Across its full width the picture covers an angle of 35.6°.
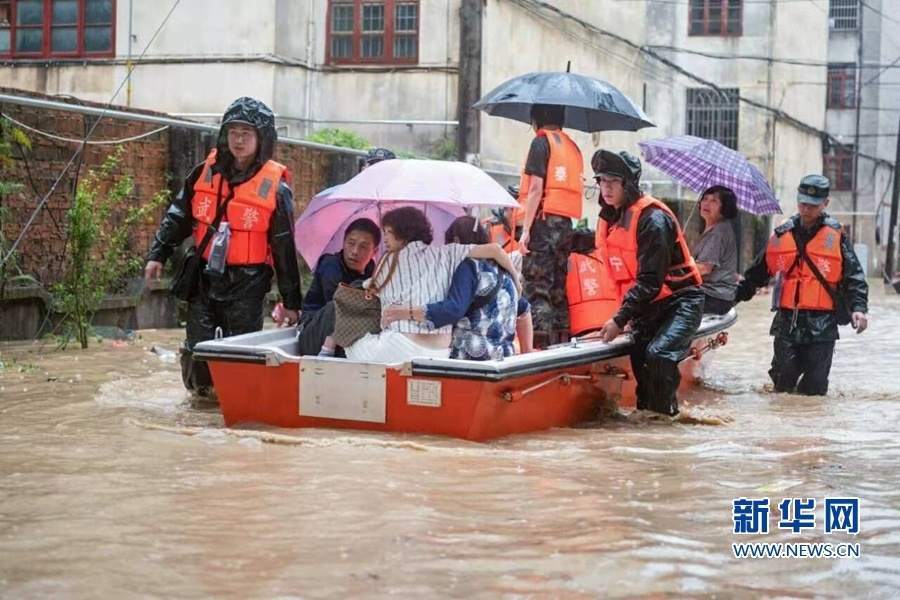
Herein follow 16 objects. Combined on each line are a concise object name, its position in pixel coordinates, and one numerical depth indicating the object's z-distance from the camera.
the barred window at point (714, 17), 35.97
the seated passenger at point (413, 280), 7.68
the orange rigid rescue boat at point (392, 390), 7.35
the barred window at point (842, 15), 45.44
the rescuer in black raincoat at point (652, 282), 8.36
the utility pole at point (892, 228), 37.44
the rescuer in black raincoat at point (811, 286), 9.76
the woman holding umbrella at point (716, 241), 10.41
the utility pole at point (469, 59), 15.74
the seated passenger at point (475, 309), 7.63
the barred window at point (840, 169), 45.34
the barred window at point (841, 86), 45.44
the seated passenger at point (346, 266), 8.55
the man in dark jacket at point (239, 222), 8.46
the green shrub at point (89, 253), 11.50
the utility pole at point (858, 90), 45.09
